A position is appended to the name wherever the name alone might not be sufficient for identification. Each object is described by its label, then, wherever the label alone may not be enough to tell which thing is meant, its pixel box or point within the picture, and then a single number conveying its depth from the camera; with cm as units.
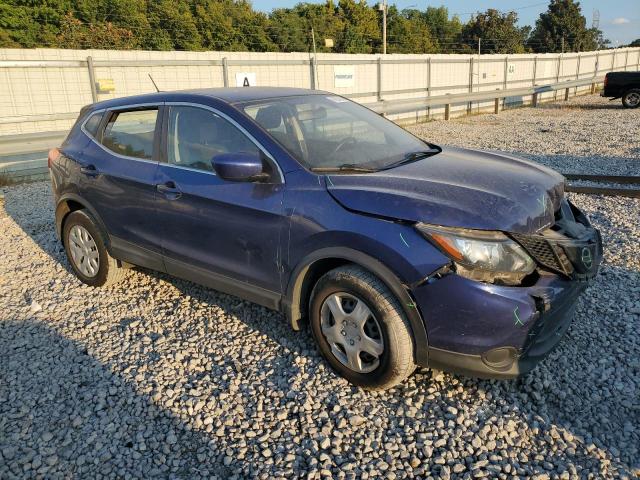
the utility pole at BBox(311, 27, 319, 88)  1612
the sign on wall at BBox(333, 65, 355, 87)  1731
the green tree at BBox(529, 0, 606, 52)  6406
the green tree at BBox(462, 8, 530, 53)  6181
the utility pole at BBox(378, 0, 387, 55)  3940
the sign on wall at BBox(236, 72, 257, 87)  1424
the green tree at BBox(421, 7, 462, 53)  7038
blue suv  278
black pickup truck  1989
